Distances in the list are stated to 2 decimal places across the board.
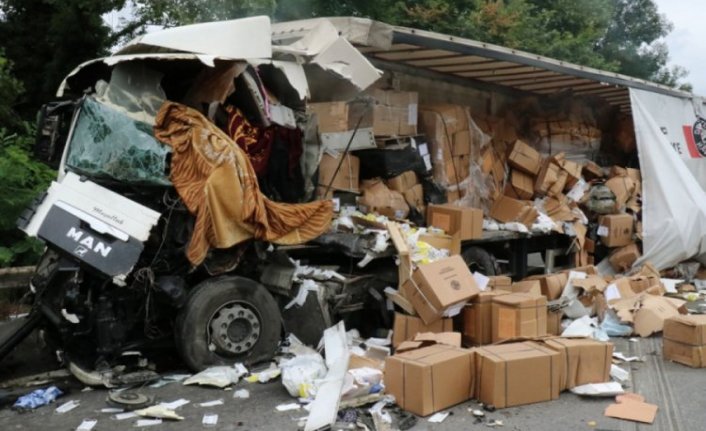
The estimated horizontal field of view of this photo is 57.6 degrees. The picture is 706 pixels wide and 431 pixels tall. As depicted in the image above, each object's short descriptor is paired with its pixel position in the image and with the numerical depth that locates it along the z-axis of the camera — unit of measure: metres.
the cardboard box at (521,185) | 9.47
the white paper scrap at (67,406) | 4.52
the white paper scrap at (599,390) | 4.82
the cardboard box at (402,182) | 7.77
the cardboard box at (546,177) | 9.55
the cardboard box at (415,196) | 7.83
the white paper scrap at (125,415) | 4.37
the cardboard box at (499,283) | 7.02
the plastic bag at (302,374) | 4.77
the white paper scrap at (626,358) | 5.90
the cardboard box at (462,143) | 8.67
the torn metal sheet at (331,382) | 4.18
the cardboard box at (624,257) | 9.69
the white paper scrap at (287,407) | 4.57
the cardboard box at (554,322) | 6.65
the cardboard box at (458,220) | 7.26
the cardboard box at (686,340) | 5.62
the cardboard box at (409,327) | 5.80
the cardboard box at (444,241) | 6.90
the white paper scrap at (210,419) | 4.32
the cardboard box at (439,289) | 5.66
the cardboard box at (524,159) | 9.59
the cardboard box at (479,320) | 5.95
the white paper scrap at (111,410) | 4.48
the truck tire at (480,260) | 7.80
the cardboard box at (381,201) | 7.38
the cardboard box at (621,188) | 10.21
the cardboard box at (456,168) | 8.48
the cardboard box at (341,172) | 7.12
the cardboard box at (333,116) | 7.05
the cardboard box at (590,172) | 10.79
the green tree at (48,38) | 10.10
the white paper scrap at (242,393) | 4.80
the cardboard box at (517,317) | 5.75
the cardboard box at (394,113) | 7.70
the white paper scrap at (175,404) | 4.55
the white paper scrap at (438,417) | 4.38
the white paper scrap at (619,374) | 5.30
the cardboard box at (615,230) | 9.70
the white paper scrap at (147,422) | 4.27
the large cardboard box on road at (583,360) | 4.93
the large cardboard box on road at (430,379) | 4.43
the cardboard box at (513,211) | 8.68
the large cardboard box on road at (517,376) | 4.57
